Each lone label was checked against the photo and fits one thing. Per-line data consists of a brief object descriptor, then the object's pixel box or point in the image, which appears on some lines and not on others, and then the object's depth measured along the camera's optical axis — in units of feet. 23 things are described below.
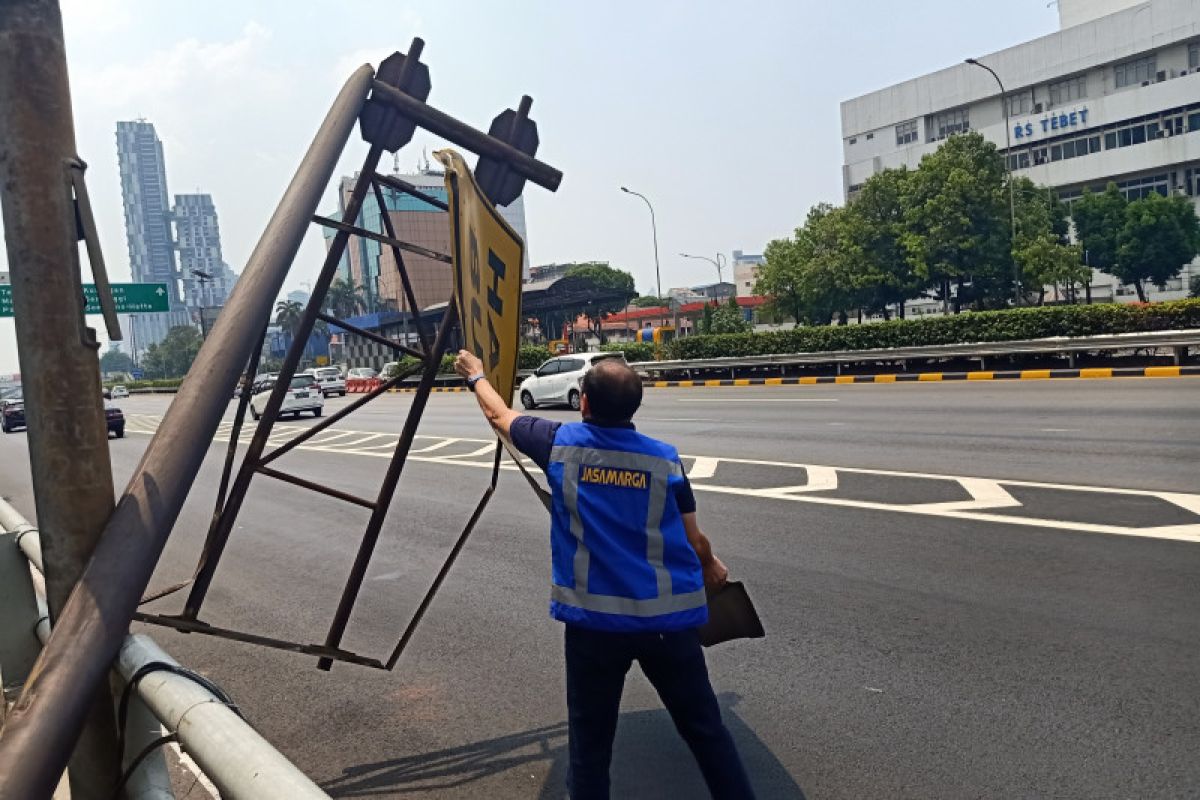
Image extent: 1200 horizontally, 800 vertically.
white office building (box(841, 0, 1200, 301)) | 196.13
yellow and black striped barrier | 62.85
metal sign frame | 11.51
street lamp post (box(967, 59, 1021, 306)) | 125.05
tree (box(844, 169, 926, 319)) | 163.53
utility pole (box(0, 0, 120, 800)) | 7.32
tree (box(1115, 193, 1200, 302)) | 185.98
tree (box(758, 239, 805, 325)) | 183.62
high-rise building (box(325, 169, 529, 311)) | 260.03
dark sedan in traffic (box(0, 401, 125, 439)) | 111.24
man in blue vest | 9.61
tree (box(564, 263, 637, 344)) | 168.76
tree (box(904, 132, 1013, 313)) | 149.89
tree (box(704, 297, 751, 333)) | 138.41
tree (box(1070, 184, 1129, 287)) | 191.93
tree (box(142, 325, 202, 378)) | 380.37
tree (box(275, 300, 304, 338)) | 293.23
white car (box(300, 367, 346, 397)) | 149.07
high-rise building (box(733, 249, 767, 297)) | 530.27
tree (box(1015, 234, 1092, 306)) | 147.43
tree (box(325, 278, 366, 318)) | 335.88
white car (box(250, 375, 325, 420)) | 96.63
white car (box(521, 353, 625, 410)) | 82.33
